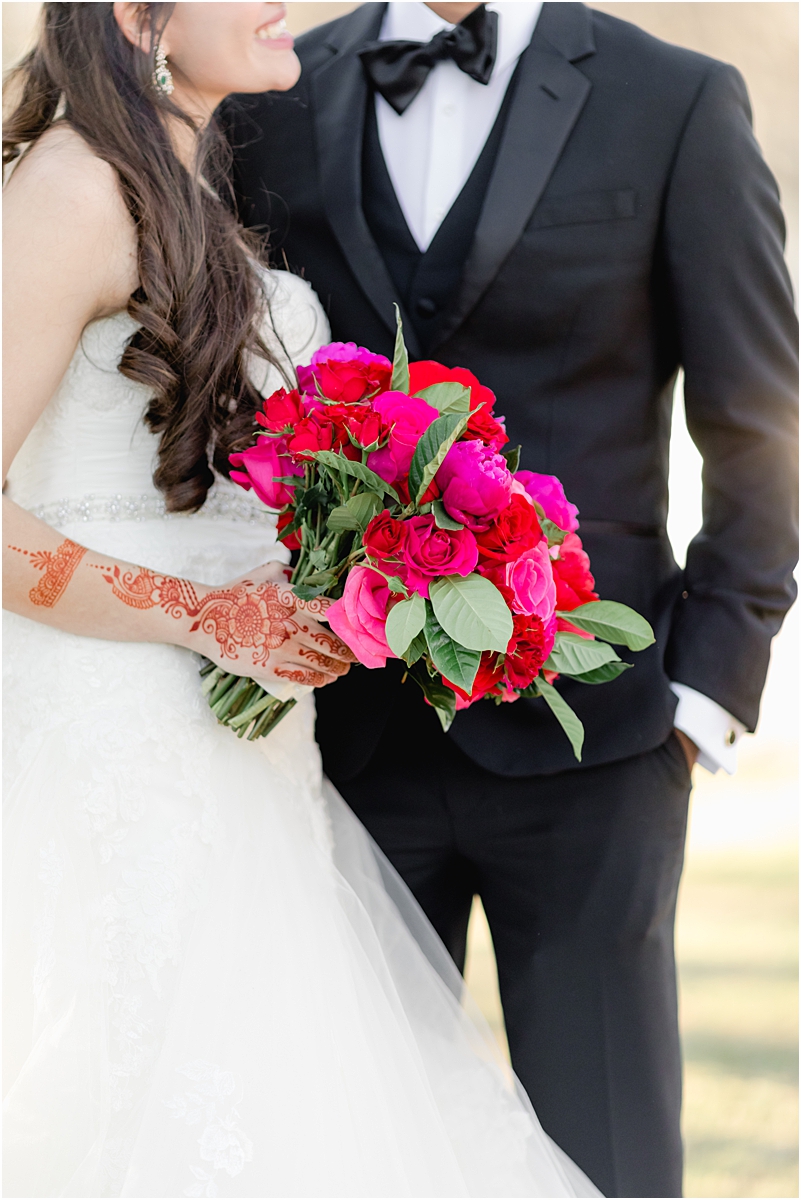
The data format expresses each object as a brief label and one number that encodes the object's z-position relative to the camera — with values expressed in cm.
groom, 279
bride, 256
